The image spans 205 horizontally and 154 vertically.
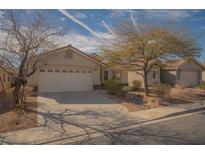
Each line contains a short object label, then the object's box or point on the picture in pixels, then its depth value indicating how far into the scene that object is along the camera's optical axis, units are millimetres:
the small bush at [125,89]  12876
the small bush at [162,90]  11815
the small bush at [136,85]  15221
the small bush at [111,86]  12673
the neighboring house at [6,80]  14738
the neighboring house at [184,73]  19633
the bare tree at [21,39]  8114
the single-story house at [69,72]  12569
